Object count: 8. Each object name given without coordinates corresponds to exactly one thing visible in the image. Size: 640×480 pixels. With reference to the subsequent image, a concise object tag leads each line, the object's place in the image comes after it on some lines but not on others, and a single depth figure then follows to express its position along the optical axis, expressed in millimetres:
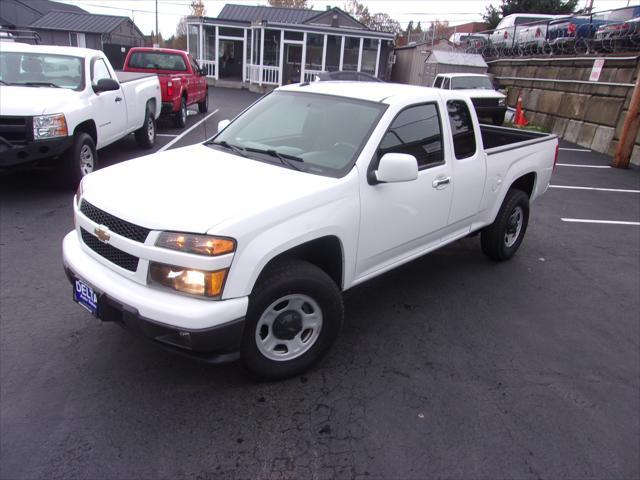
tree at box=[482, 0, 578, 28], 35406
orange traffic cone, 17138
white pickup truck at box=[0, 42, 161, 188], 5992
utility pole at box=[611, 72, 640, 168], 11203
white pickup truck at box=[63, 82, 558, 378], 2643
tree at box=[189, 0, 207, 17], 67312
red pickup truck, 11820
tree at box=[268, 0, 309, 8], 68300
